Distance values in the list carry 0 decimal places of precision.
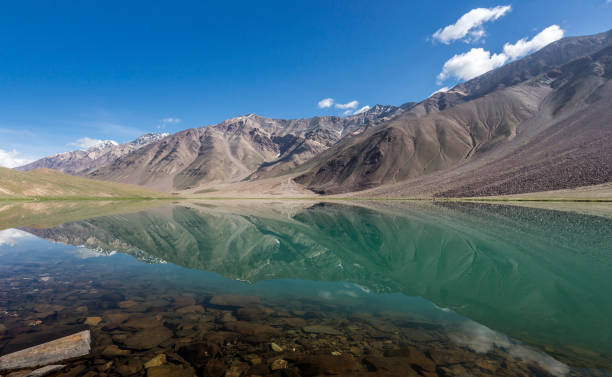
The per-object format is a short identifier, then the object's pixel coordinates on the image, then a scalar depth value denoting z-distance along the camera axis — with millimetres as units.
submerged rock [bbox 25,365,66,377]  5906
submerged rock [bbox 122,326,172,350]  7672
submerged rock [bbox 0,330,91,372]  6188
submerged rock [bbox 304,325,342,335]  8883
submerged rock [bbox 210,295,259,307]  11409
